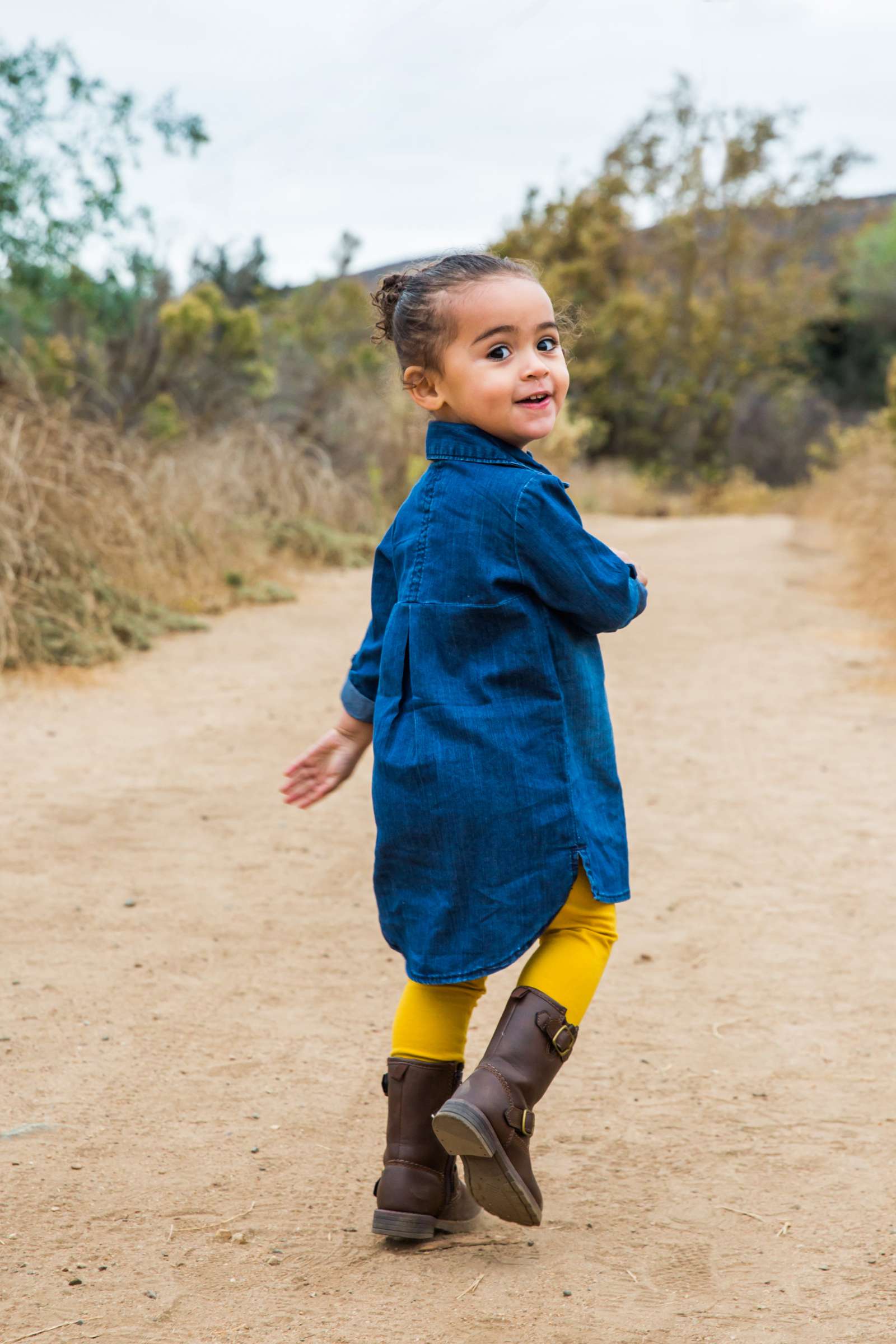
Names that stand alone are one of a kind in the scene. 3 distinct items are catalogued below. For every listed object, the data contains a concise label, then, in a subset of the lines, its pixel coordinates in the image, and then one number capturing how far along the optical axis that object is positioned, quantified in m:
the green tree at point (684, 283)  24.38
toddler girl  1.82
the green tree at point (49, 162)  8.14
